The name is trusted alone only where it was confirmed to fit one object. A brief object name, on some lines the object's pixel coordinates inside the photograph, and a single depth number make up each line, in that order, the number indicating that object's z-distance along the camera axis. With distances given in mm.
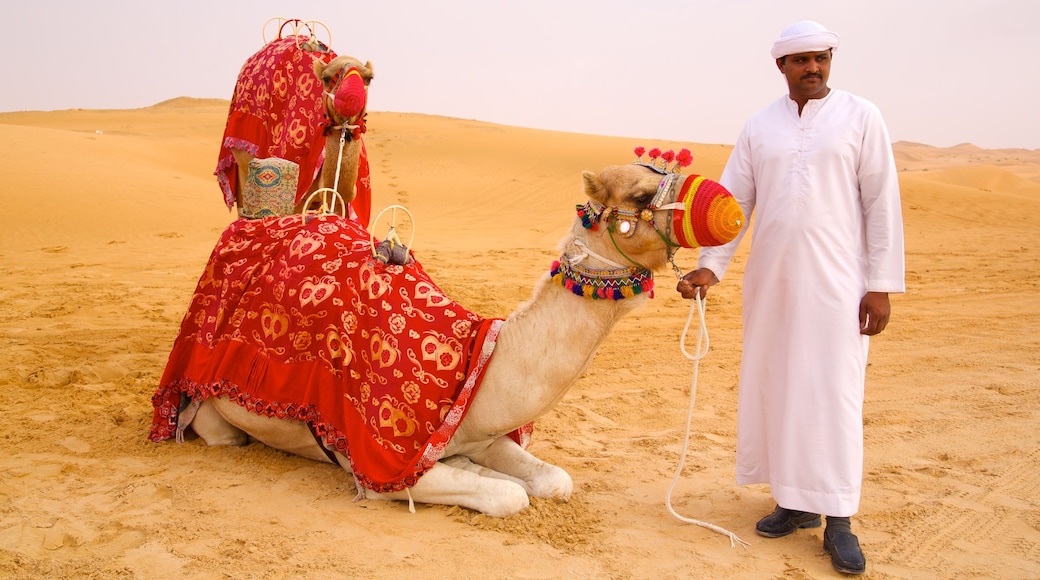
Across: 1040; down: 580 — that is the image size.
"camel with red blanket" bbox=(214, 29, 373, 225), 5152
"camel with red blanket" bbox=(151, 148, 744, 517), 3270
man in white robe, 3521
